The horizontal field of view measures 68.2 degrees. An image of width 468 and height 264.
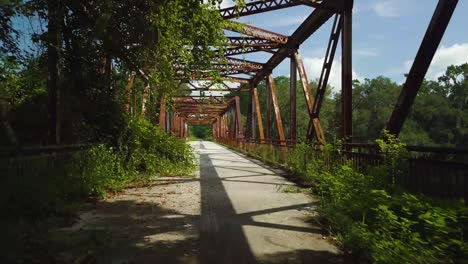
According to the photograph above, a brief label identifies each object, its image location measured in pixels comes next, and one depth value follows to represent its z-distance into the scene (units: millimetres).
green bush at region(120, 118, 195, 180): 8836
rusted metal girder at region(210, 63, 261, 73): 16906
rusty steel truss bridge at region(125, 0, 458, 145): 4555
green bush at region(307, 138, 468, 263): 2740
